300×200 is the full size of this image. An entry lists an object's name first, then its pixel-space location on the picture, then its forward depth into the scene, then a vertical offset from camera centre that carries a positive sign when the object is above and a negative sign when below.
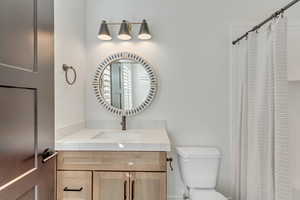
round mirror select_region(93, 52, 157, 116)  2.40 +0.15
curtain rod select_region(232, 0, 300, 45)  1.35 +0.54
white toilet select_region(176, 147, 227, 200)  2.08 -0.68
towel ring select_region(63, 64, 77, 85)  1.93 +0.24
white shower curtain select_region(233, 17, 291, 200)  1.30 -0.14
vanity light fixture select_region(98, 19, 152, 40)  2.29 +0.69
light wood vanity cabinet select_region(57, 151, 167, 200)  1.71 -0.60
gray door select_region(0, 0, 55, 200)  0.83 -0.01
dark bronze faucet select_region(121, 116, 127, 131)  2.36 -0.27
